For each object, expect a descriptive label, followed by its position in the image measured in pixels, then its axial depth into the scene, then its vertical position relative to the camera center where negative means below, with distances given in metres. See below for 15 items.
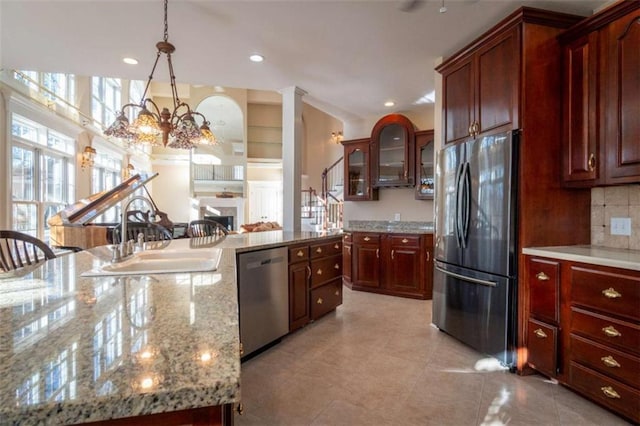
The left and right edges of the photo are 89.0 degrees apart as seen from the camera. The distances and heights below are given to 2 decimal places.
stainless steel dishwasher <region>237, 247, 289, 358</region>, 2.45 -0.68
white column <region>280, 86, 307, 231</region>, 4.12 +0.72
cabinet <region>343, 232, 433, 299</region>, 4.24 -0.70
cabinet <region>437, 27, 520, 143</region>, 2.37 +1.01
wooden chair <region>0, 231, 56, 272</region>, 1.94 -0.22
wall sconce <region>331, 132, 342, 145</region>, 8.52 +2.00
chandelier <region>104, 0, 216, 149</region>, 3.20 +0.92
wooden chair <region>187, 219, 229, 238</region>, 3.54 -0.19
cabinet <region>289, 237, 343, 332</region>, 2.99 -0.68
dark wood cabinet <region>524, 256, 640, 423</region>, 1.74 -0.70
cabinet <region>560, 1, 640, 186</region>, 1.97 +0.75
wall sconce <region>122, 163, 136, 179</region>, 9.15 +1.18
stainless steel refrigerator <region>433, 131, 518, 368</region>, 2.35 -0.25
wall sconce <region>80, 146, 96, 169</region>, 6.68 +1.17
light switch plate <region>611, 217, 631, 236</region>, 2.23 -0.09
